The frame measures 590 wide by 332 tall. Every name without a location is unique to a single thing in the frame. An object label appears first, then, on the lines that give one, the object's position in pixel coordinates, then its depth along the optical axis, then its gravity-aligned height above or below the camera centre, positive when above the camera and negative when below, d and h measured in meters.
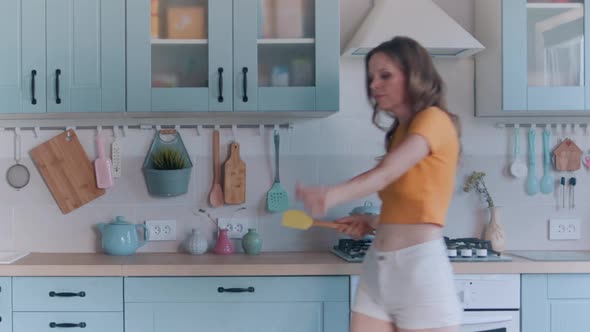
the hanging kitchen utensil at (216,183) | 2.97 -0.15
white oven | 2.51 -0.57
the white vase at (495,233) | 2.95 -0.37
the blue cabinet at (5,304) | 2.49 -0.57
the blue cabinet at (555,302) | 2.54 -0.58
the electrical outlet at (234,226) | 2.99 -0.34
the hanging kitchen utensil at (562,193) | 3.07 -0.20
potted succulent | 2.89 -0.09
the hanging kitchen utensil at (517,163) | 3.04 -0.06
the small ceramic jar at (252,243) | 2.86 -0.40
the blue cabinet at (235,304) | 2.49 -0.57
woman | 1.59 -0.13
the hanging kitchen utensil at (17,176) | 2.96 -0.11
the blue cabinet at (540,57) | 2.75 +0.39
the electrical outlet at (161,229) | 2.98 -0.35
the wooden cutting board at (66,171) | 2.96 -0.09
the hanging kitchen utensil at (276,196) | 2.99 -0.21
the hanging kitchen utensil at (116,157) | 2.97 -0.03
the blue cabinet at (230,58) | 2.67 +0.37
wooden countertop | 2.49 -0.44
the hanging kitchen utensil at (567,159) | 3.06 -0.04
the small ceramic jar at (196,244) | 2.87 -0.40
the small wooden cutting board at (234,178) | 2.96 -0.12
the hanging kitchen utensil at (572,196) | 3.08 -0.22
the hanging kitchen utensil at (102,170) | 2.94 -0.09
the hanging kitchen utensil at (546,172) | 3.05 -0.10
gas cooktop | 2.59 -0.40
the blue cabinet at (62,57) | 2.65 +0.37
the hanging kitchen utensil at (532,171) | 3.05 -0.10
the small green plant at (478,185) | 3.00 -0.16
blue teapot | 2.81 -0.37
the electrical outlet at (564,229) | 3.06 -0.36
